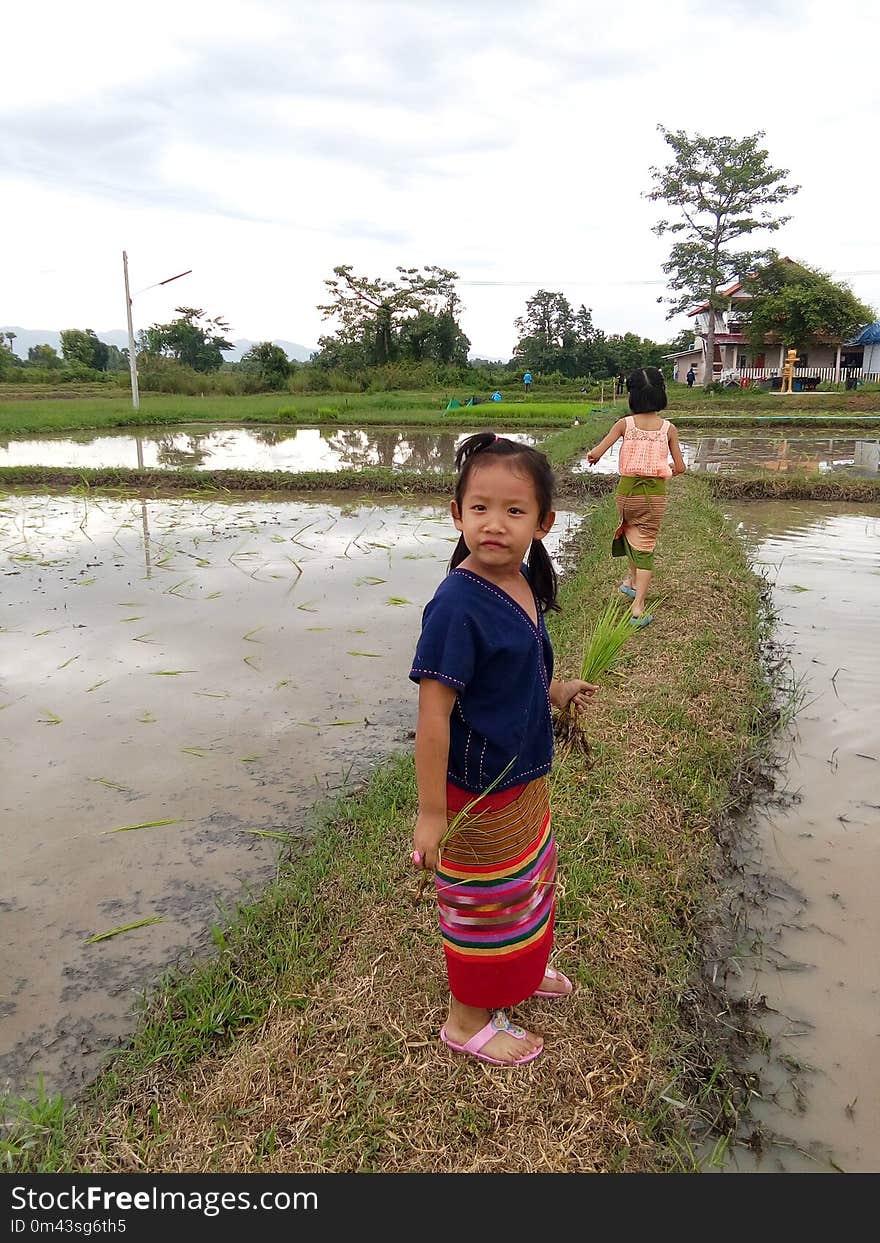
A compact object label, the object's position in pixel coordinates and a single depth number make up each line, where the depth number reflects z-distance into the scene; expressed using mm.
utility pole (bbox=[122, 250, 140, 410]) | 20266
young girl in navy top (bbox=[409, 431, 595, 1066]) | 1341
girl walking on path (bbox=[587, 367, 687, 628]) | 3982
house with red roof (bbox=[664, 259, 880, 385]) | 29797
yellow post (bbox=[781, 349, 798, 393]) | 26500
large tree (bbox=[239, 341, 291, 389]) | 32656
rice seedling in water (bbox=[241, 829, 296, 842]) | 2545
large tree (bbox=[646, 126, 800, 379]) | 26016
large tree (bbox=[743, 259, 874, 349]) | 26422
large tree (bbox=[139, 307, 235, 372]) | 40656
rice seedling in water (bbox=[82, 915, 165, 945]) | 2086
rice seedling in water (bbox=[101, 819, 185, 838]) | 2588
